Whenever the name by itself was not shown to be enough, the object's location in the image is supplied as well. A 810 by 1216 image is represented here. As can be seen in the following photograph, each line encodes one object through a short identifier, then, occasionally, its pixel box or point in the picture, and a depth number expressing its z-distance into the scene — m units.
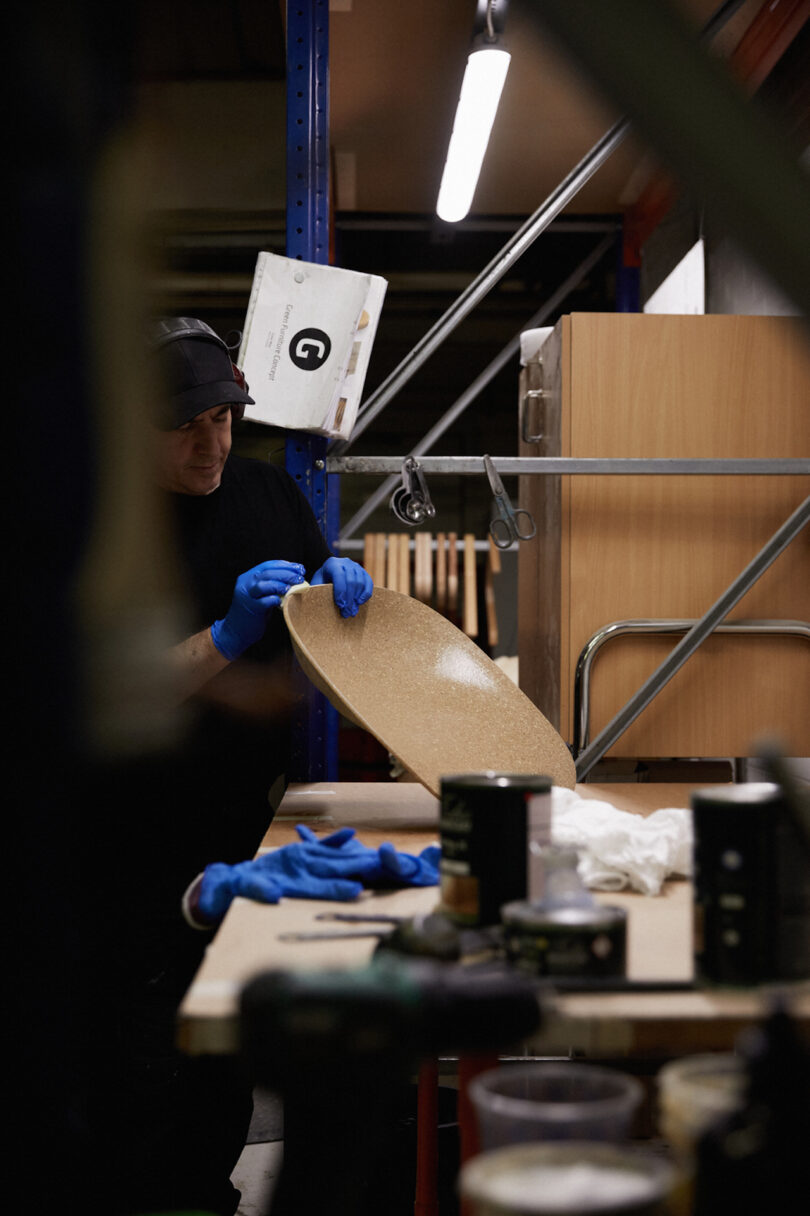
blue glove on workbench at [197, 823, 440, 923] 1.15
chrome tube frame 2.29
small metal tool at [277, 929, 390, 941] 1.00
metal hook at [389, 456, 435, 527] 2.17
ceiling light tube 2.47
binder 2.27
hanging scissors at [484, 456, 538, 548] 2.15
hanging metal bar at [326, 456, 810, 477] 2.17
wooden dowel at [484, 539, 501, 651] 4.45
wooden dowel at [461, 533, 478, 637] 4.40
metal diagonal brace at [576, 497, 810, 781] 2.18
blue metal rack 2.31
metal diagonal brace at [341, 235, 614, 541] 3.60
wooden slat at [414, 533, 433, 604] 4.36
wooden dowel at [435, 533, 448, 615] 4.42
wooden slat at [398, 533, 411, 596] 4.25
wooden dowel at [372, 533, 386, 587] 4.21
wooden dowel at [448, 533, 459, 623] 4.43
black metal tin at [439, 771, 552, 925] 0.96
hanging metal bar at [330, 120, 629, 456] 2.43
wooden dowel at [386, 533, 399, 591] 4.25
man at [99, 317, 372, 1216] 1.92
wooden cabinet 2.34
